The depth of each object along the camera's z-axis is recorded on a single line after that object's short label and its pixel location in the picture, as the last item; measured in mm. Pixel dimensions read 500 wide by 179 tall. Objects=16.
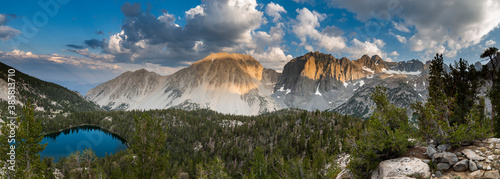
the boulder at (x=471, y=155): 13997
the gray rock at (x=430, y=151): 16130
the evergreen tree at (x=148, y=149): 27422
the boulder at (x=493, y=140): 15727
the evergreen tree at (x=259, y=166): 56156
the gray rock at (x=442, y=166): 14461
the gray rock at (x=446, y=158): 14401
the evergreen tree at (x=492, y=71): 27839
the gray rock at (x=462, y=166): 13883
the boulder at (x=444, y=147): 16231
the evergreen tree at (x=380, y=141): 17078
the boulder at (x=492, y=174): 12508
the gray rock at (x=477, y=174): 13062
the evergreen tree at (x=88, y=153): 51056
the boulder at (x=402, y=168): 15021
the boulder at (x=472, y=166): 13516
